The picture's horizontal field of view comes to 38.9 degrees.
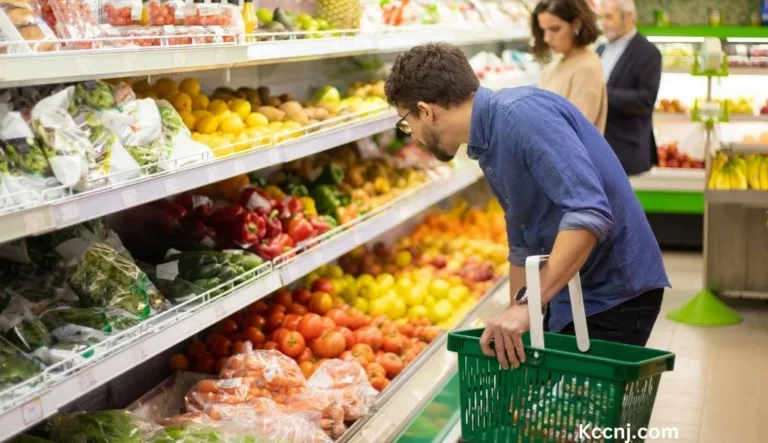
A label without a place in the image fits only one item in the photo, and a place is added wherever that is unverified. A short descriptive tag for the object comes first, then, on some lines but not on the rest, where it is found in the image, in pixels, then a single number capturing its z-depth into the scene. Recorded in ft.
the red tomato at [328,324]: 14.98
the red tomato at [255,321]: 14.75
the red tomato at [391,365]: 14.66
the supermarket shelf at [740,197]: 21.88
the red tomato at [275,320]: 15.03
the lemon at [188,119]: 12.90
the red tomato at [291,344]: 14.25
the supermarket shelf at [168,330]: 7.88
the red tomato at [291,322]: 14.83
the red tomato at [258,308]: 15.21
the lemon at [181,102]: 13.16
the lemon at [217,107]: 13.69
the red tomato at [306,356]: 14.35
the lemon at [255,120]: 14.03
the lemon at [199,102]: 13.71
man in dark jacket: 20.81
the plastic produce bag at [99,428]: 10.16
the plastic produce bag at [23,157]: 8.43
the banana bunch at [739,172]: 22.16
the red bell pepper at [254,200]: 14.48
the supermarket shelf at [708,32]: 30.37
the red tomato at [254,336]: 14.39
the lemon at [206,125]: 13.12
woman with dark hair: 16.90
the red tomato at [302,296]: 16.14
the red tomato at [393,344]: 15.44
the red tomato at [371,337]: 15.30
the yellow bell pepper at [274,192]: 15.66
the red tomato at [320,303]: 15.96
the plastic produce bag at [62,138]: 8.66
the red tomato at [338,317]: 15.74
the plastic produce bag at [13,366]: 8.35
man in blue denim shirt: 8.14
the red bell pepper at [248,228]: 13.41
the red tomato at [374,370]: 14.17
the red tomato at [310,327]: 14.76
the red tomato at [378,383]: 14.02
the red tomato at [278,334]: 14.40
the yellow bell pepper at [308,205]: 15.74
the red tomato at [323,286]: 16.78
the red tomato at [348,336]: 15.05
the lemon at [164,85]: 13.12
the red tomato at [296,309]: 15.53
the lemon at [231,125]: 13.24
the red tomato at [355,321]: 15.88
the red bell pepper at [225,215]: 13.60
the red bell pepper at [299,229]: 14.44
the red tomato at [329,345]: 14.56
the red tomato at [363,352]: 14.66
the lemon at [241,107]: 14.19
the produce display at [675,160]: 30.45
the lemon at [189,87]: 13.74
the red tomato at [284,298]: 15.67
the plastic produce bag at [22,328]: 9.00
